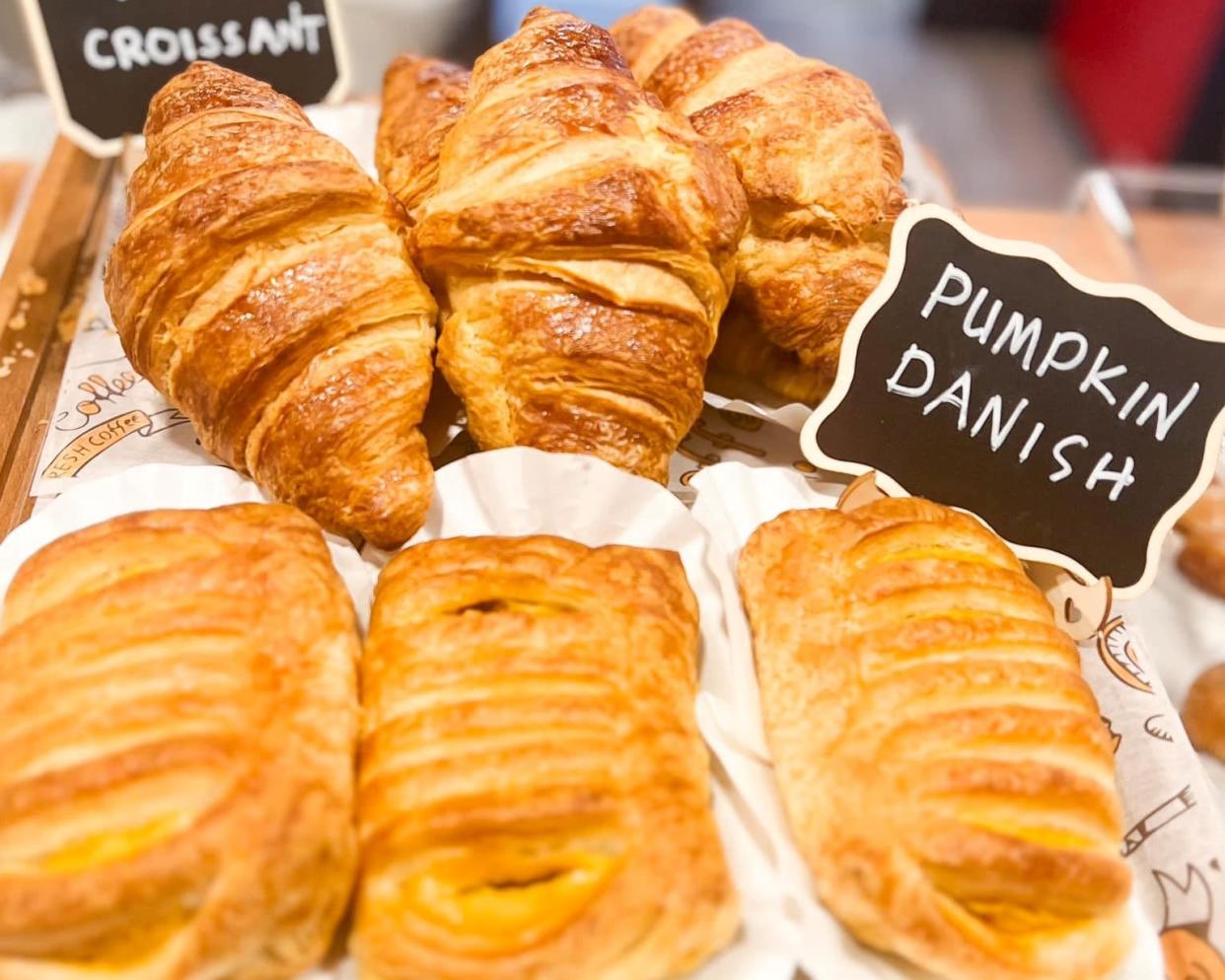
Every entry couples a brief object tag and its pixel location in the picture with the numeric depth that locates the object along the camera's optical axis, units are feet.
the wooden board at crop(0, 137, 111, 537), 1.29
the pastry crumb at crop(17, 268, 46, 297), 1.48
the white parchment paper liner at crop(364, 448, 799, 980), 1.14
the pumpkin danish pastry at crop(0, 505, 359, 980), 0.84
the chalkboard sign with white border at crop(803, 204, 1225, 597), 1.13
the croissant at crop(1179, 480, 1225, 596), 1.32
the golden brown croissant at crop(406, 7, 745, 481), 1.16
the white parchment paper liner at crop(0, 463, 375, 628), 1.10
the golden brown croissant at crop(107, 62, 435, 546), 1.13
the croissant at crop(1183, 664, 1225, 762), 1.18
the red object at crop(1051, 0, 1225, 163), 3.08
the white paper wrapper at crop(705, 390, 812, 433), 1.36
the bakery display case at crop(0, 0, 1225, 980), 0.88
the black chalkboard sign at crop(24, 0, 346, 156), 1.53
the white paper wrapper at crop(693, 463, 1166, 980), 0.95
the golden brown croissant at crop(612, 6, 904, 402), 1.29
